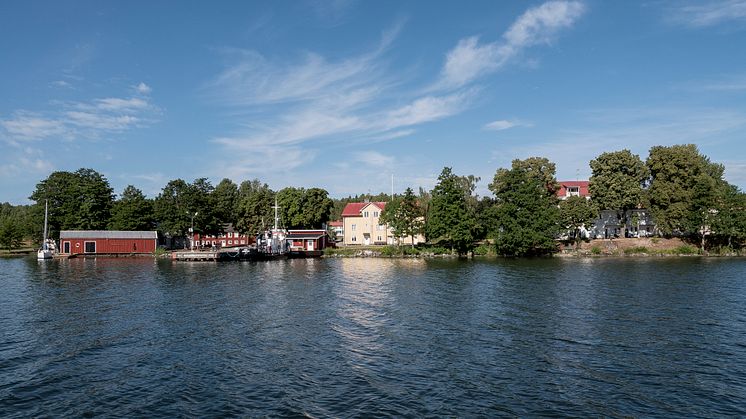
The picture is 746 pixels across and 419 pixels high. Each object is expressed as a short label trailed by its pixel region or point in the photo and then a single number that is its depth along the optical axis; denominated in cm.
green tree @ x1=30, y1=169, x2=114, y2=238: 9812
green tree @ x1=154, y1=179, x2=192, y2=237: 9738
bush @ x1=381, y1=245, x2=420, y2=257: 8451
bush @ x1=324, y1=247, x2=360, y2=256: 8694
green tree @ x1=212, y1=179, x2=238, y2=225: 10475
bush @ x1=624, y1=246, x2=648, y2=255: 8081
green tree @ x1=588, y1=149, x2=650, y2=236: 8638
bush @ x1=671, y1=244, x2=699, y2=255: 8006
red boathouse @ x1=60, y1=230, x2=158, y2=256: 8969
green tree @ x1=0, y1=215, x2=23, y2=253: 10319
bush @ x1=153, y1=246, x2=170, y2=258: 9083
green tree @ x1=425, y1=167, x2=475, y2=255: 7962
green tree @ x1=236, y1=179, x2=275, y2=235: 11315
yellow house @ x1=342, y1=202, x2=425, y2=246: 10648
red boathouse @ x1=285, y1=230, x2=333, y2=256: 9362
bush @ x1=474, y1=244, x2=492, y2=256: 8288
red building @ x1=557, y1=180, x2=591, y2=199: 10731
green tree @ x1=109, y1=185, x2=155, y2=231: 9719
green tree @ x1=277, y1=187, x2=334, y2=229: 10975
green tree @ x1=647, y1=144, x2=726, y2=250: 7981
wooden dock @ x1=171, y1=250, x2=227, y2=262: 7969
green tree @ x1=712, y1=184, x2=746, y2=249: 7850
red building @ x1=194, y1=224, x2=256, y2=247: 12075
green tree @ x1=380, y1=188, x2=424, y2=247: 8544
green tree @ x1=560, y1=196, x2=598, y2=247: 8288
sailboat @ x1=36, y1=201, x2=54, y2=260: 8121
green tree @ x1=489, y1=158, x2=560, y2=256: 7781
